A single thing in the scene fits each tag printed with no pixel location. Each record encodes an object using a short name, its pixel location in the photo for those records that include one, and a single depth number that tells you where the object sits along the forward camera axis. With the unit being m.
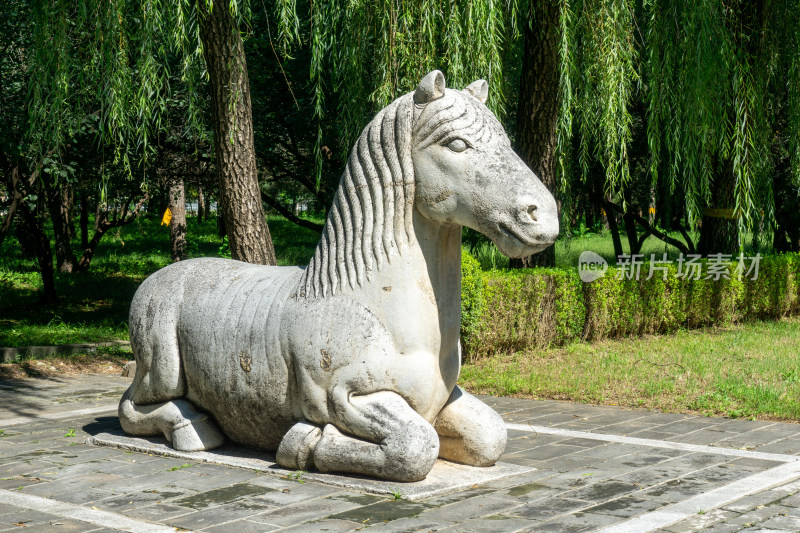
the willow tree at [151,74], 6.73
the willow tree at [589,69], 7.25
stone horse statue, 4.78
